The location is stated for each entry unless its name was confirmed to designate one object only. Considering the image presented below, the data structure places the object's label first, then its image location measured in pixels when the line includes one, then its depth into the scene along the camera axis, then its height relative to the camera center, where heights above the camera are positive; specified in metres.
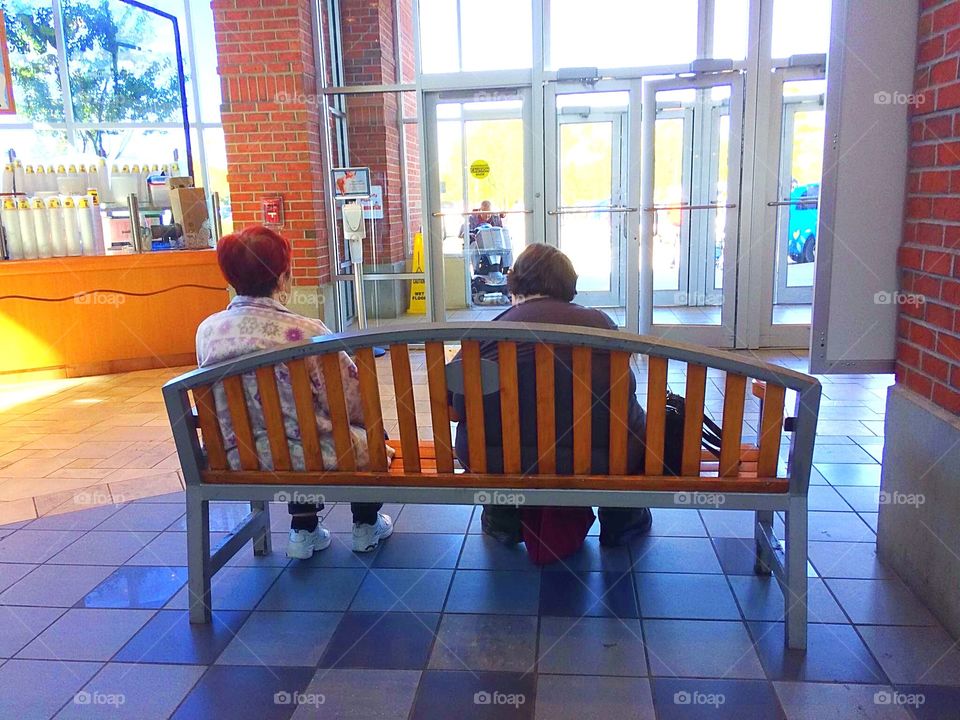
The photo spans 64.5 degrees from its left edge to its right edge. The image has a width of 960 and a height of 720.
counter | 5.93 -0.71
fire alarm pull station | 6.62 +0.05
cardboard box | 6.44 +0.03
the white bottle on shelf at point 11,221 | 5.96 +0.02
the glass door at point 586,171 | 6.60 +0.33
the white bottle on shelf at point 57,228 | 6.11 -0.05
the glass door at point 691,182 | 6.31 +0.19
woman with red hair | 2.34 -0.35
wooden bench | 2.01 -0.63
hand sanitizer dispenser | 6.54 -0.12
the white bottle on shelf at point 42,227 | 6.05 -0.03
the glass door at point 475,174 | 6.63 +0.33
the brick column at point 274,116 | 6.26 +0.84
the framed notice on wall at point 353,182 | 6.62 +0.28
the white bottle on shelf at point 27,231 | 5.99 -0.06
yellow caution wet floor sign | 7.99 -0.82
